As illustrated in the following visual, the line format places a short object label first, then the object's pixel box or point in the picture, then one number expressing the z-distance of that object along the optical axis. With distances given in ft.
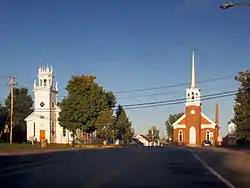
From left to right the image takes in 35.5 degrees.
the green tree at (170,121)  423.57
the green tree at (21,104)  288.95
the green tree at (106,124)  202.38
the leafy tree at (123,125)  238.31
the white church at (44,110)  218.87
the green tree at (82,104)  203.85
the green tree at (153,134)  415.40
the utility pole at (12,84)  192.12
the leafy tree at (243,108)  137.47
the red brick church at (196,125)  268.69
